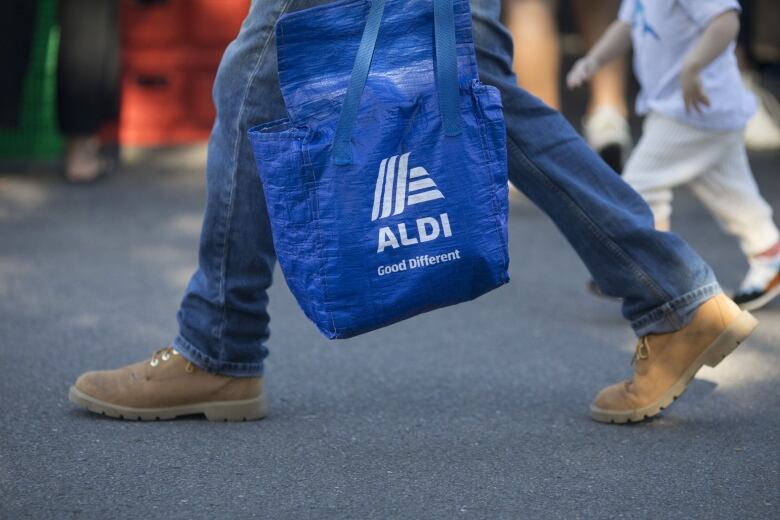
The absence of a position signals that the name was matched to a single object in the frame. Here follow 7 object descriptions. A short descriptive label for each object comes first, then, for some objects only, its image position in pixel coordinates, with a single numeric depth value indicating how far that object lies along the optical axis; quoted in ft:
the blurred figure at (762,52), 41.88
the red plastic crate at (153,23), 42.70
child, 23.70
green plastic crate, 41.68
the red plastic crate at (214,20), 42.80
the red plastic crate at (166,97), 43.11
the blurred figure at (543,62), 34.73
